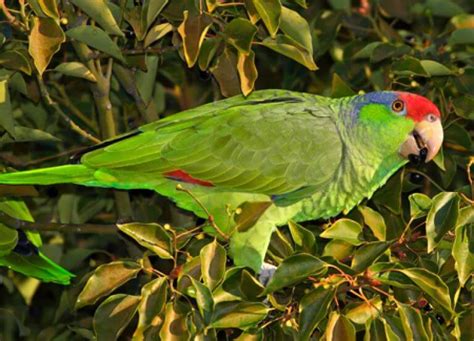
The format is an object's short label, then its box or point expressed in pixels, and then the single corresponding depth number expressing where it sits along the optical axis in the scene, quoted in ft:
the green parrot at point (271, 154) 18.12
